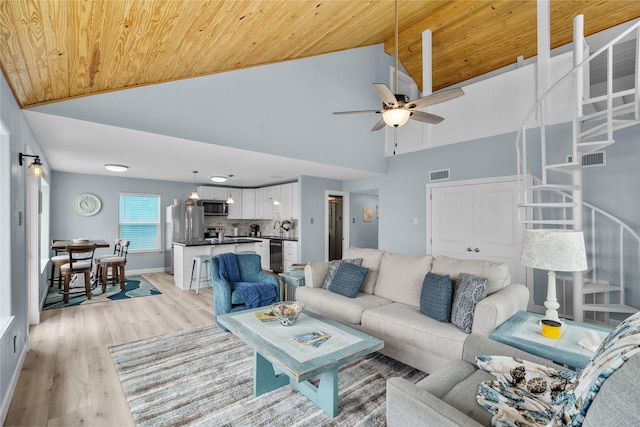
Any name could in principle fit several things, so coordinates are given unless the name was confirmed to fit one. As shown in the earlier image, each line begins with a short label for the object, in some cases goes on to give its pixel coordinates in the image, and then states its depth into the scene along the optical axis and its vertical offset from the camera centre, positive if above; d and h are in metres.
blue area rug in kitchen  4.69 -1.35
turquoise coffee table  1.86 -0.91
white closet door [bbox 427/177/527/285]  4.50 -0.14
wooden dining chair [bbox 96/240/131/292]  5.36 -0.91
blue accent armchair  3.54 -0.85
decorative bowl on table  2.42 -0.80
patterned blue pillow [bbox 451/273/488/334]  2.38 -0.70
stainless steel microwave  7.68 +0.23
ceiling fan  2.51 +0.97
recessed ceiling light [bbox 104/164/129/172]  5.30 +0.88
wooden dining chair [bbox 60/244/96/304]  4.57 -0.82
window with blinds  6.99 -0.12
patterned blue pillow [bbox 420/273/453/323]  2.57 -0.74
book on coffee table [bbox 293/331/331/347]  2.12 -0.90
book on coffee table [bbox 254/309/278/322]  2.55 -0.88
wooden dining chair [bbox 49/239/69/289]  5.02 -0.77
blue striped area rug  2.04 -1.38
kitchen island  5.55 -0.69
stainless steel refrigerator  6.72 -0.16
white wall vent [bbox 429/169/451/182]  5.24 +0.71
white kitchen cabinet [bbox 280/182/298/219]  6.83 +0.36
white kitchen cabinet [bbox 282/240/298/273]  6.78 -0.88
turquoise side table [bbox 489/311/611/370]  1.79 -0.84
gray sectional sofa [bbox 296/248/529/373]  2.34 -0.91
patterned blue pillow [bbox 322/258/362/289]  3.66 -0.67
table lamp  1.99 -0.25
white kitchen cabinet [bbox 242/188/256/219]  8.34 +0.35
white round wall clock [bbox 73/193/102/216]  6.36 +0.26
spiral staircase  3.09 +0.19
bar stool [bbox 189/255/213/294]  5.13 -0.93
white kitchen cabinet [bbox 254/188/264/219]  8.07 +0.32
